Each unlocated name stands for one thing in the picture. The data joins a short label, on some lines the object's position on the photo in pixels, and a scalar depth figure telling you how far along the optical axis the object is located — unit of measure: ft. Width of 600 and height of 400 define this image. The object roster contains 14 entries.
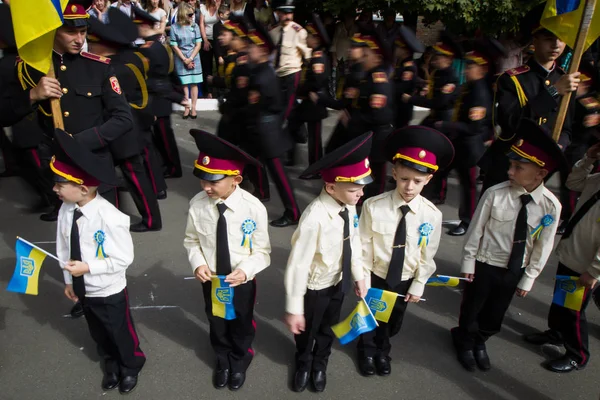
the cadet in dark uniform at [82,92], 11.28
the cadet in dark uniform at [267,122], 16.62
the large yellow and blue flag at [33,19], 8.77
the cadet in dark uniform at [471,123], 16.28
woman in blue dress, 29.60
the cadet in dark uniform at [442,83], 17.17
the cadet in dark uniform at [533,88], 12.78
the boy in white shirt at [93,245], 8.73
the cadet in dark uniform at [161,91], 17.97
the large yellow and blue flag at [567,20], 10.44
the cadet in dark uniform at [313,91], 21.04
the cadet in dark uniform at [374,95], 16.61
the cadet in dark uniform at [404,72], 20.42
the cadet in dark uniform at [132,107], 15.16
